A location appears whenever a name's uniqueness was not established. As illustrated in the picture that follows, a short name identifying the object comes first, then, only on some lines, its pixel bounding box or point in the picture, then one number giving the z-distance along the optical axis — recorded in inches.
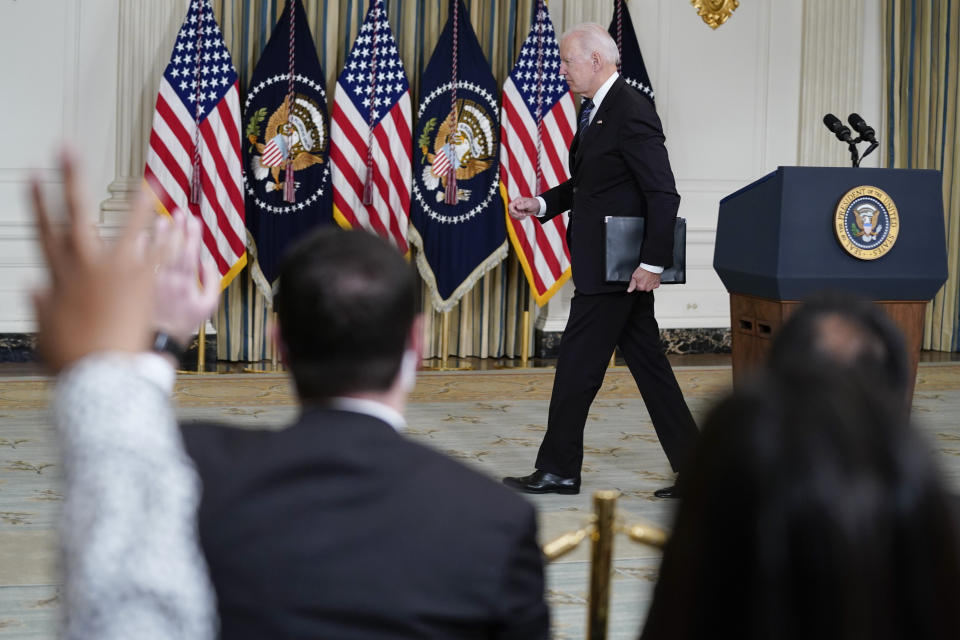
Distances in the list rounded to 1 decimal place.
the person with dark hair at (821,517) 51.5
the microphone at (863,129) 330.3
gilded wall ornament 562.6
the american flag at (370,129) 579.2
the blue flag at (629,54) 627.8
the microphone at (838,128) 333.2
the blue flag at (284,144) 573.0
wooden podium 313.1
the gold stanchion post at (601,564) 150.3
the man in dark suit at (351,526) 86.7
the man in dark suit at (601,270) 332.2
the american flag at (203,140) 550.0
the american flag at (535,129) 601.6
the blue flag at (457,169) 596.7
